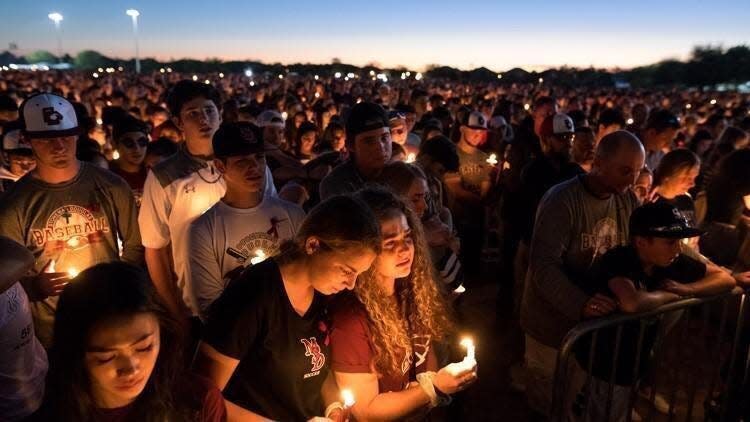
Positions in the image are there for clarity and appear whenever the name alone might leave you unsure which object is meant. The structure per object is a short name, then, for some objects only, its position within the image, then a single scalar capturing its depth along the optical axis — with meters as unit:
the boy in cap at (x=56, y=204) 3.13
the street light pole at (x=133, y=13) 45.93
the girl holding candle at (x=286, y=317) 2.11
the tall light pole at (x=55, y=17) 56.96
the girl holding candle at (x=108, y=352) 1.69
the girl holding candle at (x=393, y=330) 2.37
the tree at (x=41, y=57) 86.47
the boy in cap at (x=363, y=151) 3.78
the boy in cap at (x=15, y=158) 5.02
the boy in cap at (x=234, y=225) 3.01
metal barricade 2.98
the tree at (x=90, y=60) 81.66
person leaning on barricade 3.07
